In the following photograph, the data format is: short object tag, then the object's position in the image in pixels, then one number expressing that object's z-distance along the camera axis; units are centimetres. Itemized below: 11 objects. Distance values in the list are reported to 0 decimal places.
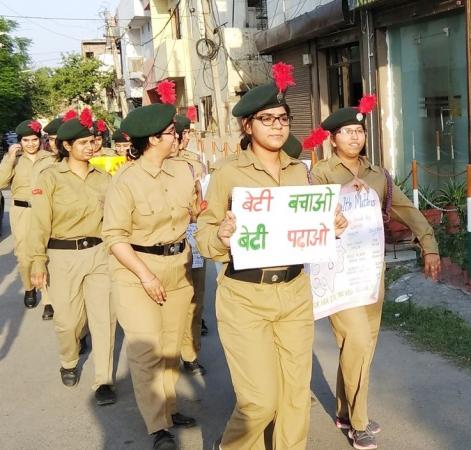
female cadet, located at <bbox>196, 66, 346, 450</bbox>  327
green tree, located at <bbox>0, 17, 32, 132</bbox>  4331
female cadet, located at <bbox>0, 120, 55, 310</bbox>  820
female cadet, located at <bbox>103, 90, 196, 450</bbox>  407
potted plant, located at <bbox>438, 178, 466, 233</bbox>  849
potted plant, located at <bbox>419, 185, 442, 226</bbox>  880
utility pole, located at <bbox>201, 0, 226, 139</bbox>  1823
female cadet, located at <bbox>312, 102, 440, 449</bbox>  391
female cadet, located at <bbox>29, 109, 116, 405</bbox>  527
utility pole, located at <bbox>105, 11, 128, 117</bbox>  4866
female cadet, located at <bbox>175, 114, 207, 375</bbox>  554
